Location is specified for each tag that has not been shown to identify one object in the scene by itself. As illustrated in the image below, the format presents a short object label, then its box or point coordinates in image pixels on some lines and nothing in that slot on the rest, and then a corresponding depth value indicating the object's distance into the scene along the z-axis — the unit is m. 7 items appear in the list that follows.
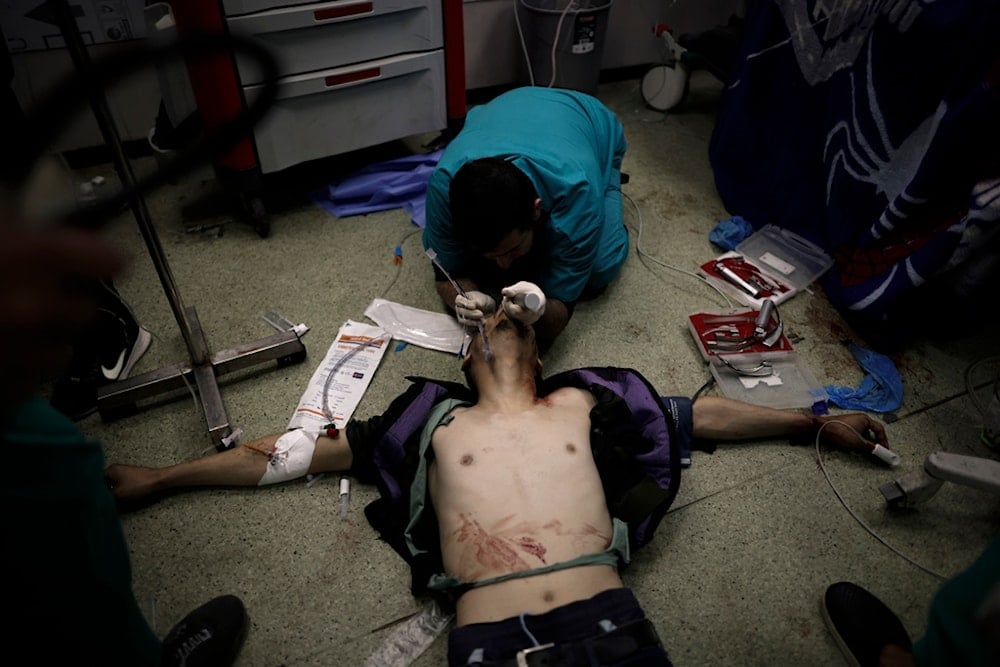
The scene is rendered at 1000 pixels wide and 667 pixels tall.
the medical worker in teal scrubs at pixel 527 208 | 1.50
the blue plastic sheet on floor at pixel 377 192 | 2.44
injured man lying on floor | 1.10
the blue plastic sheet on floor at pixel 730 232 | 2.29
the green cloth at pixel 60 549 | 0.70
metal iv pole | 1.42
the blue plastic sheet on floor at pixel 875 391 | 1.76
